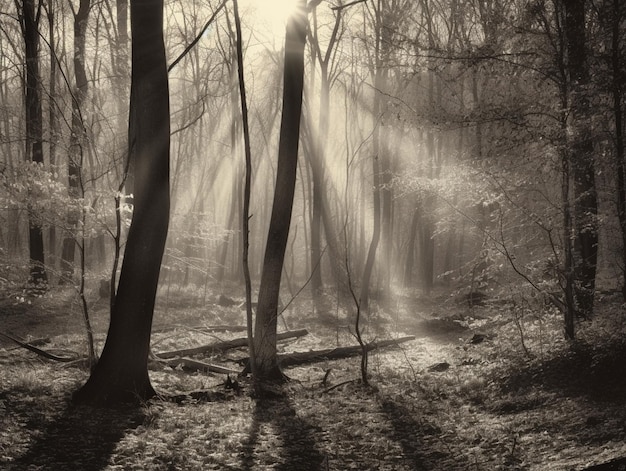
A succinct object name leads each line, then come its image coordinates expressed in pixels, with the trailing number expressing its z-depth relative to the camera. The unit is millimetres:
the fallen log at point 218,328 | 13942
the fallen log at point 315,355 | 11383
